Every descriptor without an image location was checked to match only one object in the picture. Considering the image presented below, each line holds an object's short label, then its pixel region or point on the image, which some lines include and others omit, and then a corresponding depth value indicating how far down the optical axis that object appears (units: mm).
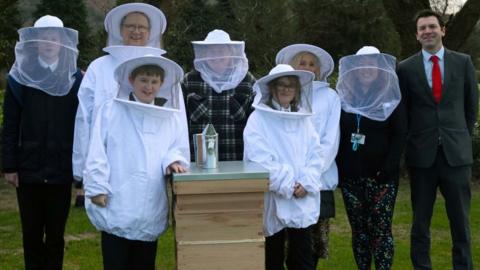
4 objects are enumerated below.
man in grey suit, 4293
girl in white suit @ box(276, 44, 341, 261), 4172
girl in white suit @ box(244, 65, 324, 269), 3770
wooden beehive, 3240
